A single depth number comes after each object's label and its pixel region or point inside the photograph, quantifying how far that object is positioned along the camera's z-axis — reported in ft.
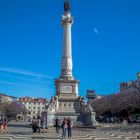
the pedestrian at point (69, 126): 42.82
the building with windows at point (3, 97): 269.03
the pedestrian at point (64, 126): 42.18
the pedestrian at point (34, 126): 51.92
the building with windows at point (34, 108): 284.65
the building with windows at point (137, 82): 234.79
